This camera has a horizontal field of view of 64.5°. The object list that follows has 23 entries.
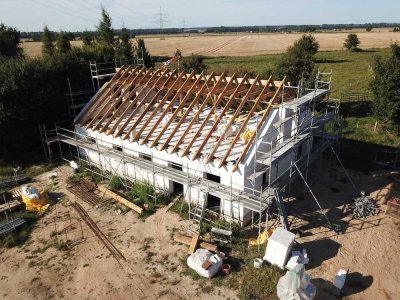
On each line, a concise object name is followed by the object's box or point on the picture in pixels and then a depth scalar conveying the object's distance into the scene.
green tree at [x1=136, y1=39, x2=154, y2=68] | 39.23
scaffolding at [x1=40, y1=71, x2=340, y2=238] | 13.12
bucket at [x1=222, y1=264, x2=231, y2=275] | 11.52
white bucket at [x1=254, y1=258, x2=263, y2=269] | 11.62
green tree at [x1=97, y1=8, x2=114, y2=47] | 43.44
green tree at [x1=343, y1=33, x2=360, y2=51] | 70.12
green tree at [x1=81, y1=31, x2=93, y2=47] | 47.58
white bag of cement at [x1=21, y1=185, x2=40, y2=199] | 15.98
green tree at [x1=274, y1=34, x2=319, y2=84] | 27.72
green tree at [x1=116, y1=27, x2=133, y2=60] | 38.19
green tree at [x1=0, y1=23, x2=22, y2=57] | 33.41
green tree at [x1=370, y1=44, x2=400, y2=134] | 21.08
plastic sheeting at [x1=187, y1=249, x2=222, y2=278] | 11.37
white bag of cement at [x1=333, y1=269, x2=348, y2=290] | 10.78
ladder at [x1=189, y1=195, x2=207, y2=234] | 13.71
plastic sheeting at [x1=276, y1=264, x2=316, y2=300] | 9.80
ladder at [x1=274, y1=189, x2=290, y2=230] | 12.88
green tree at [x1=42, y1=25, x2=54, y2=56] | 50.97
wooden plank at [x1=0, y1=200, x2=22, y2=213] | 15.61
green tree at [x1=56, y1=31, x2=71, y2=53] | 44.45
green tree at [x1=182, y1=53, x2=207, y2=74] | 33.59
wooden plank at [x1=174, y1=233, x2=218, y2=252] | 12.52
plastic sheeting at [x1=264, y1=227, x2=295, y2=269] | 11.45
